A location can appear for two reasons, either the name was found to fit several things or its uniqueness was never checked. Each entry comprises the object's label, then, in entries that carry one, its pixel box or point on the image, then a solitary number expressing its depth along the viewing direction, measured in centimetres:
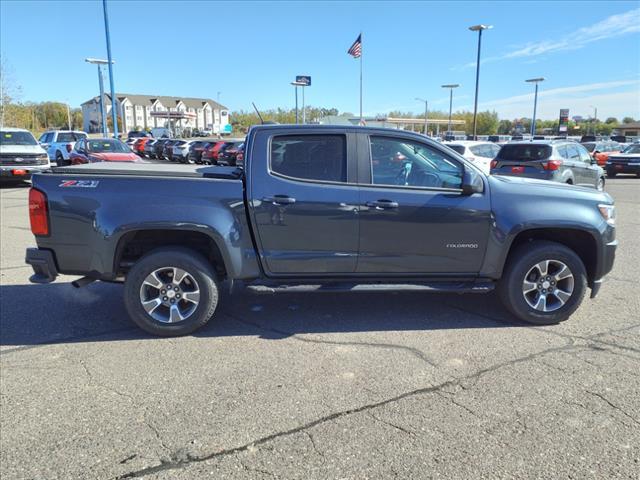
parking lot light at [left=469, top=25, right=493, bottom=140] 3466
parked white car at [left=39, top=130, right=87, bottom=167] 2302
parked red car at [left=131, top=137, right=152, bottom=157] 4000
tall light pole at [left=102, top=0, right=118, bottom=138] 2570
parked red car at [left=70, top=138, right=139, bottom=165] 1777
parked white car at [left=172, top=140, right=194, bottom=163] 3291
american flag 3172
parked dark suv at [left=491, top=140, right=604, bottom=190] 1220
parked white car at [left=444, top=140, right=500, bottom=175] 1572
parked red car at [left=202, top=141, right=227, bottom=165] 3022
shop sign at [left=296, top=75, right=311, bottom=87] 3603
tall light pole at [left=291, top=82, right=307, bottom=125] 3588
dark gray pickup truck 428
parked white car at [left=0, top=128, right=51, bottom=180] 1600
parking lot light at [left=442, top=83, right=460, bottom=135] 5375
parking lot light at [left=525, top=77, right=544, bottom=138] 4816
